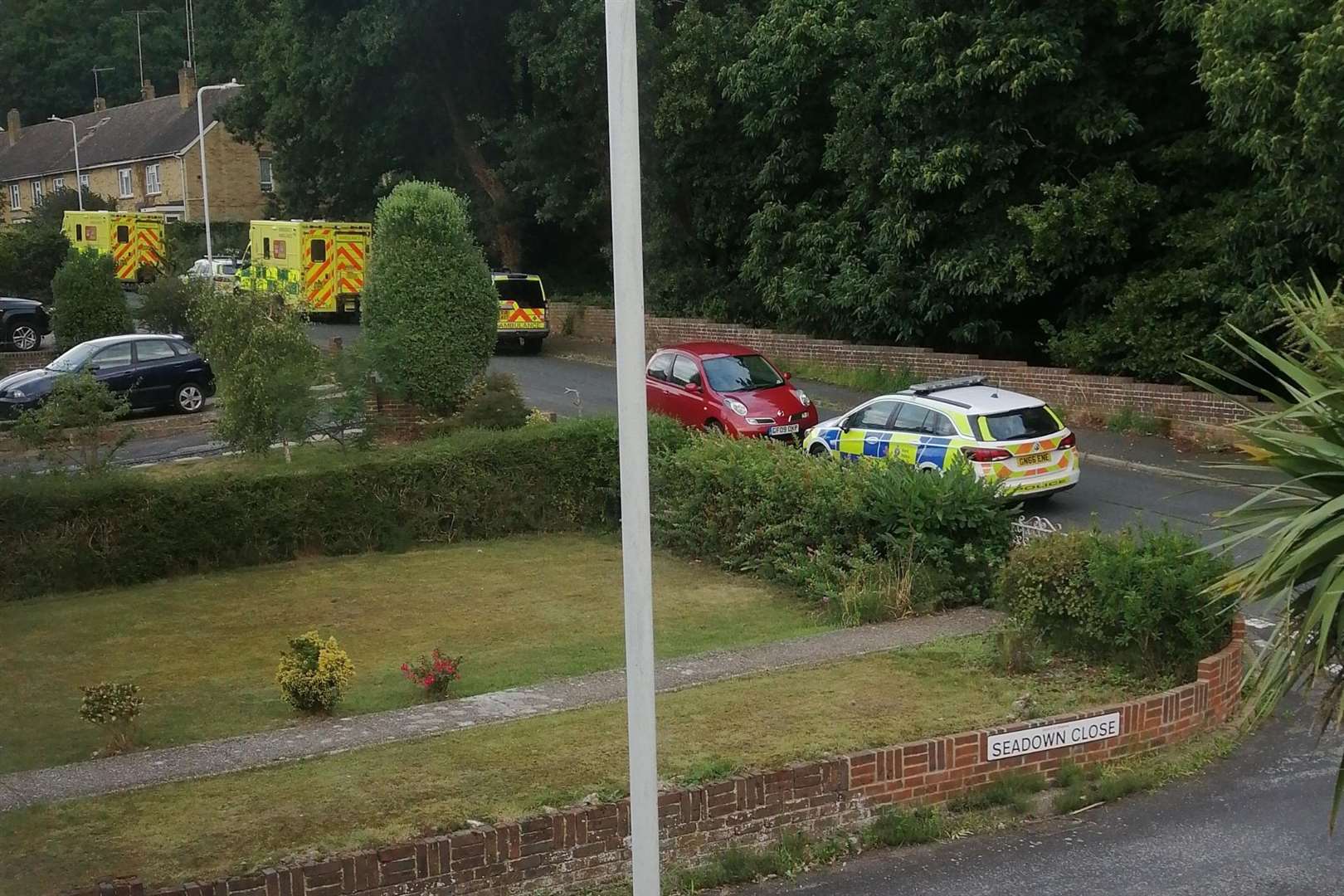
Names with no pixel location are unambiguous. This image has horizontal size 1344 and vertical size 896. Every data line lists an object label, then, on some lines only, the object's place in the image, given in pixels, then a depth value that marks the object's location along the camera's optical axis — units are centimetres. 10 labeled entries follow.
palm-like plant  437
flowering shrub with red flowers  985
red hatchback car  1889
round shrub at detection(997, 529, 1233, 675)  966
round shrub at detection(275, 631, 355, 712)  941
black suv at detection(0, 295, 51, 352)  2214
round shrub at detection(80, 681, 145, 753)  880
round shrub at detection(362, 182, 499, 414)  1898
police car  1530
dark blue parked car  1992
